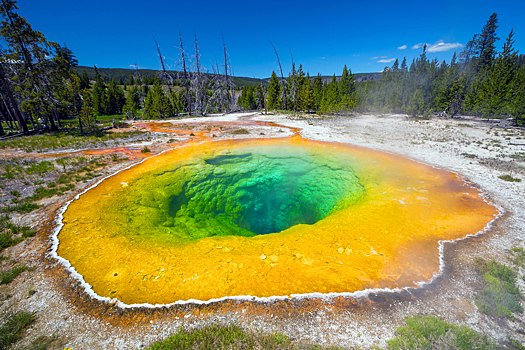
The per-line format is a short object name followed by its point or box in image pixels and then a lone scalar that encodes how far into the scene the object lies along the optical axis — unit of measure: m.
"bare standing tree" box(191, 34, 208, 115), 38.41
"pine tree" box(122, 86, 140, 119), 39.17
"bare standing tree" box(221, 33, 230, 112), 41.81
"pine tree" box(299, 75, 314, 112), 43.61
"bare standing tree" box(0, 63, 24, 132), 17.09
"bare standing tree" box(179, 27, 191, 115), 37.19
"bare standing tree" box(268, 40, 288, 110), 38.00
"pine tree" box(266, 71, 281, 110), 50.38
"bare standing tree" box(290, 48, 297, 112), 40.28
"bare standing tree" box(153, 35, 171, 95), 36.91
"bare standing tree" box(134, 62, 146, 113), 40.69
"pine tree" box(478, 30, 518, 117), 27.05
